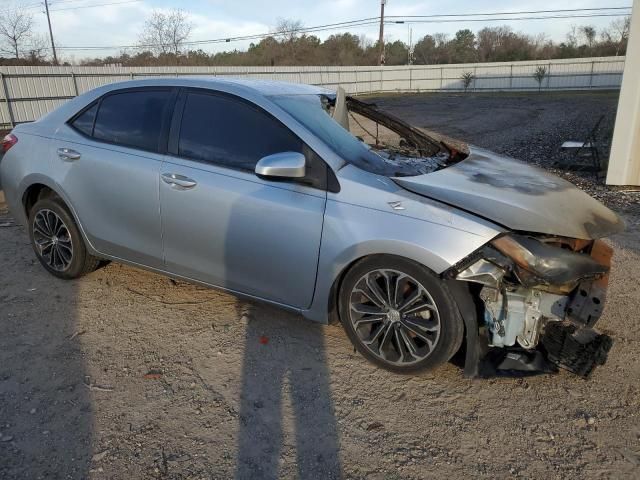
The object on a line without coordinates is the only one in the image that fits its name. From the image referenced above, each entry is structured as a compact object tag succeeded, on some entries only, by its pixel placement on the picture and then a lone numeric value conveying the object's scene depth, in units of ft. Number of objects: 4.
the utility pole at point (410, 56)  234.99
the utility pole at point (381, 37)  156.95
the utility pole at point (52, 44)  151.43
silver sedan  9.42
